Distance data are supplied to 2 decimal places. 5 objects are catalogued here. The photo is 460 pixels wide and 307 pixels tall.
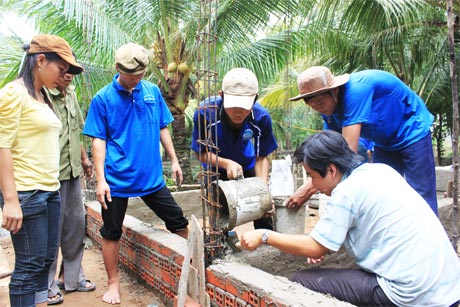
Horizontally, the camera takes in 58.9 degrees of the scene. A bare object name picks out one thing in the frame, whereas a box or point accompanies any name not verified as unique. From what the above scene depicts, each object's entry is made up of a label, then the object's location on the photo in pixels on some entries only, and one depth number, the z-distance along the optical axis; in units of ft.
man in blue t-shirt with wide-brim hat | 8.25
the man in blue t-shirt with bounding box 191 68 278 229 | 8.61
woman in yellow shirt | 6.55
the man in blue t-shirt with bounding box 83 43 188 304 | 9.52
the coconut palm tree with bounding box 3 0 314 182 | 21.01
